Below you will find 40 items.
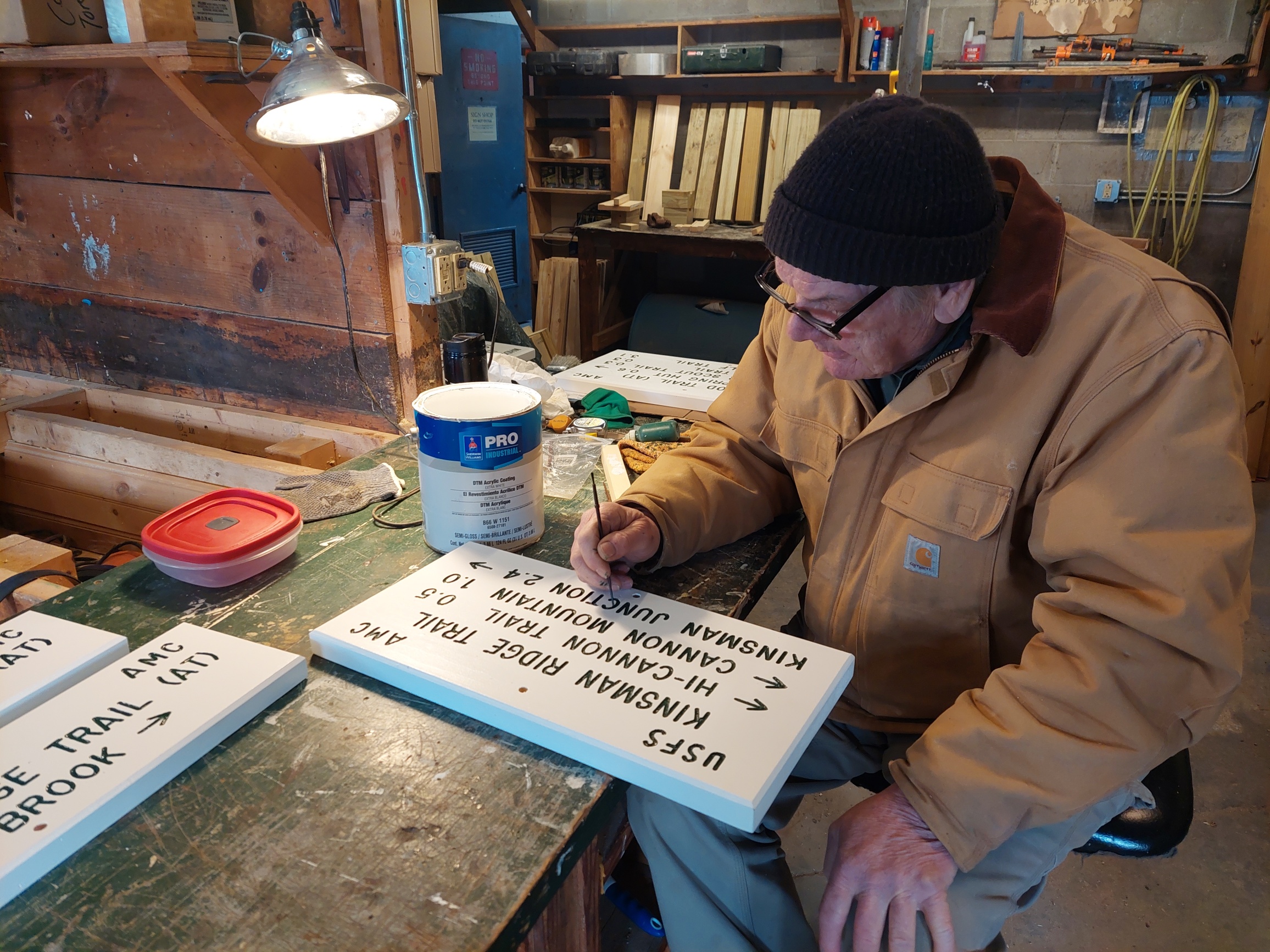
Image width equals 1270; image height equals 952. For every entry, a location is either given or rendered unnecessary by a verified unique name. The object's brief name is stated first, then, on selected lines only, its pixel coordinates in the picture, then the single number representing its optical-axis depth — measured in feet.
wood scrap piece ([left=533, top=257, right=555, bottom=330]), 18.25
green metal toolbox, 15.62
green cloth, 5.38
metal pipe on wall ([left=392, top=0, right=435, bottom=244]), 4.84
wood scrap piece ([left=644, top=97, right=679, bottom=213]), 17.54
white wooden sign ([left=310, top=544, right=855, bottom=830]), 2.32
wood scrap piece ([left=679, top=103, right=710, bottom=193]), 17.31
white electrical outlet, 14.40
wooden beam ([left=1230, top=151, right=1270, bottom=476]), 11.30
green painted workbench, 1.91
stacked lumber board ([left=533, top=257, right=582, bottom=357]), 17.97
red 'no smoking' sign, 16.39
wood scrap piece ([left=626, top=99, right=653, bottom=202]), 17.87
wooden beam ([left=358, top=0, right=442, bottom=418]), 4.85
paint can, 3.35
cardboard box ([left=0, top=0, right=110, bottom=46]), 4.69
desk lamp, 3.66
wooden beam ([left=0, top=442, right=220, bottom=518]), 6.04
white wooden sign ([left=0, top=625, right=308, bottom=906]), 2.07
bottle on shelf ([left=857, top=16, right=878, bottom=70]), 14.80
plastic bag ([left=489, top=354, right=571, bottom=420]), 5.45
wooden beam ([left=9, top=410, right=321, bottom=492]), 5.52
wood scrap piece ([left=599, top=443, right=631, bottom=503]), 4.32
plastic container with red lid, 3.32
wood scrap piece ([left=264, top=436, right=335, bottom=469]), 5.83
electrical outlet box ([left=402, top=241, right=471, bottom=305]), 5.24
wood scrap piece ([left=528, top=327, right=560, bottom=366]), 13.10
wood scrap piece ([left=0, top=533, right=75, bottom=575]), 4.64
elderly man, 2.65
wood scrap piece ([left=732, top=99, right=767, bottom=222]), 16.83
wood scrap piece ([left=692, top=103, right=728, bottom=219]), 17.17
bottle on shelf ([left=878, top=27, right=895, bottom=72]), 15.03
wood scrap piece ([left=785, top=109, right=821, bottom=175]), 16.22
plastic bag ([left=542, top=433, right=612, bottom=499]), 4.46
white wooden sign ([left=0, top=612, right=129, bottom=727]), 2.54
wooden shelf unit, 18.03
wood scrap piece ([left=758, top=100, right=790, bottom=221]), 16.47
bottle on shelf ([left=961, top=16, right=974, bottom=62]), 14.38
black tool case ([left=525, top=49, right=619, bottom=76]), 16.96
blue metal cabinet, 16.11
